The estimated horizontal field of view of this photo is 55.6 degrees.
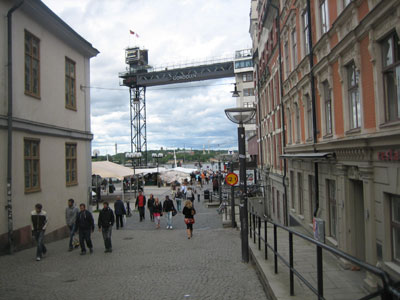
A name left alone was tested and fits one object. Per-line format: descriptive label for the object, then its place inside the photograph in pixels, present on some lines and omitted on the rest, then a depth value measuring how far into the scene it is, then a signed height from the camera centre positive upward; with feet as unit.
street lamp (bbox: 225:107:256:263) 29.53 +0.13
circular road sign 40.04 -1.96
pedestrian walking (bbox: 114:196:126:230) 56.85 -7.03
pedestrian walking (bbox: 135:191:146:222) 66.13 -7.14
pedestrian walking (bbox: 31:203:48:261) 33.01 -5.31
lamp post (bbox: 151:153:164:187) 158.36 +3.19
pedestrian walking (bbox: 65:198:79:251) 38.22 -5.13
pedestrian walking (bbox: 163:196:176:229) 54.65 -6.48
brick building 21.58 +2.95
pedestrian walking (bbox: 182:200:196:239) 46.42 -6.69
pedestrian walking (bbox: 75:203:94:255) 36.19 -5.78
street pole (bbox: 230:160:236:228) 55.52 -7.30
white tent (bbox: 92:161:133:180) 89.66 -1.50
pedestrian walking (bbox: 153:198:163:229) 57.98 -7.45
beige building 37.65 +5.82
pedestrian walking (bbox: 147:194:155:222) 62.87 -6.90
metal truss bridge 197.06 +46.02
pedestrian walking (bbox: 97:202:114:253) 37.01 -5.84
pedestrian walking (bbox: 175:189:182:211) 72.04 -6.96
